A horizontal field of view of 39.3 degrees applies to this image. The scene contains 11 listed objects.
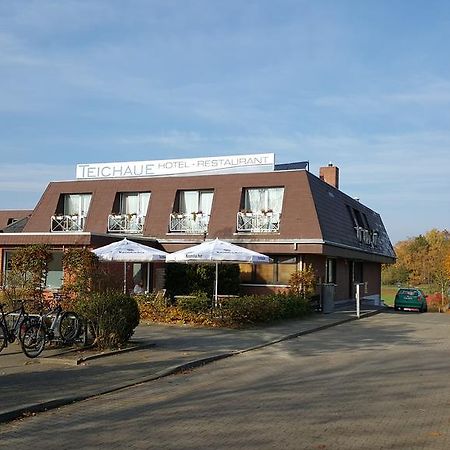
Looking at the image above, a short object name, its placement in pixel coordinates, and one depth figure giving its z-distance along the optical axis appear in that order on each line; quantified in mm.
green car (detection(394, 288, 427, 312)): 33250
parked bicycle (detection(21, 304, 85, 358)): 12094
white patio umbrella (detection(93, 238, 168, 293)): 20094
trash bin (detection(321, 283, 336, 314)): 26022
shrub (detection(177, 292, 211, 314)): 20234
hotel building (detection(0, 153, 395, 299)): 26531
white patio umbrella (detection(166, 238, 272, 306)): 19750
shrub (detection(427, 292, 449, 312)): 40031
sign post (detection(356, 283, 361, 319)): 24578
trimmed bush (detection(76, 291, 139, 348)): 13039
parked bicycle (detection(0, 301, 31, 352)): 12367
